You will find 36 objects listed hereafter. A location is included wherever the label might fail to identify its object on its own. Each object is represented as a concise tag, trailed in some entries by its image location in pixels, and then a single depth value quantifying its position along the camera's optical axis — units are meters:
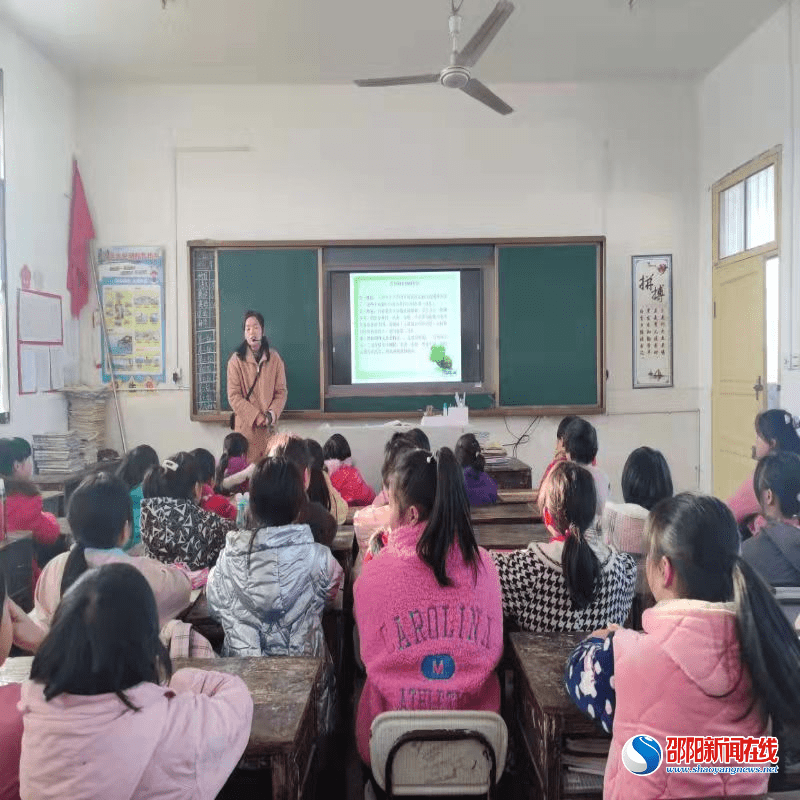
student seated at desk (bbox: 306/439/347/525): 2.65
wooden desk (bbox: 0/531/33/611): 2.73
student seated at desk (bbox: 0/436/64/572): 2.94
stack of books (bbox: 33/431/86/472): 4.71
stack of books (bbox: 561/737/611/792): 1.29
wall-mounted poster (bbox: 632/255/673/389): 5.88
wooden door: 4.99
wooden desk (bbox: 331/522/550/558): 2.38
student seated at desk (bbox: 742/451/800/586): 1.93
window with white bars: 4.77
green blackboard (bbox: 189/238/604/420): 5.68
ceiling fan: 3.28
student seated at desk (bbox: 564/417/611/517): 3.00
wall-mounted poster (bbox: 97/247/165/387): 5.73
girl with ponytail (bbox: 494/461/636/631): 1.65
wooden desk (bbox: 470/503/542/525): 2.85
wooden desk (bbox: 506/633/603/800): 1.22
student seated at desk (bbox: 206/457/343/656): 1.71
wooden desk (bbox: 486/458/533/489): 4.39
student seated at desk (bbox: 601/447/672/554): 2.41
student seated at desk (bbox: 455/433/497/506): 3.19
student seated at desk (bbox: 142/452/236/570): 2.22
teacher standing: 5.36
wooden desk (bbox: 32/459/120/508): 4.32
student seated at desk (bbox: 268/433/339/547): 2.18
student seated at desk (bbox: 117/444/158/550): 2.95
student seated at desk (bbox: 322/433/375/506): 3.53
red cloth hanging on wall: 5.54
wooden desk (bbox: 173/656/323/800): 1.15
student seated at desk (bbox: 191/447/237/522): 2.87
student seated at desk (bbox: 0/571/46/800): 1.08
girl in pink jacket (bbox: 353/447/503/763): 1.51
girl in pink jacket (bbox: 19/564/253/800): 0.95
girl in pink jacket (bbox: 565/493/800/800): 0.97
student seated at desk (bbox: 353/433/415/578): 2.44
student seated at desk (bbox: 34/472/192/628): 1.65
